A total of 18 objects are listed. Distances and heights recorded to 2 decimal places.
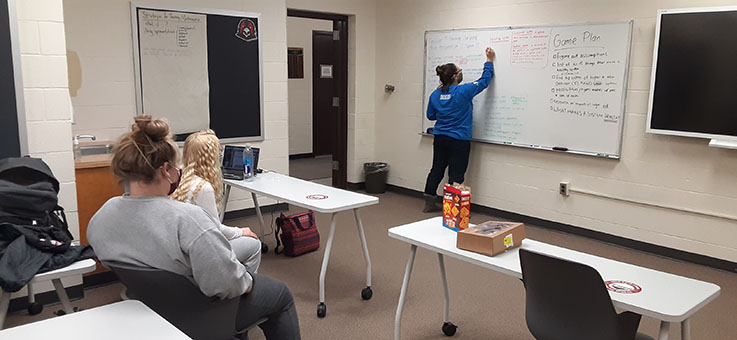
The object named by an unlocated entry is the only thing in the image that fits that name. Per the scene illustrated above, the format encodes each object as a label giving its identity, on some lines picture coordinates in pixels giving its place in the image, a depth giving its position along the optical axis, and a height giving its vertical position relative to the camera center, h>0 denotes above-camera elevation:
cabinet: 3.48 -0.64
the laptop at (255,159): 4.04 -0.51
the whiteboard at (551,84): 4.39 +0.08
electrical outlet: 4.79 -0.82
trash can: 6.46 -1.00
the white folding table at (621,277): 1.79 -0.67
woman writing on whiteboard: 5.19 -0.22
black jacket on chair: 2.14 -0.60
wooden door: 8.10 -0.02
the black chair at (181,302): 1.78 -0.72
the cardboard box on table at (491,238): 2.25 -0.60
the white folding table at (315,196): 3.17 -0.64
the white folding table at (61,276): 2.14 -0.75
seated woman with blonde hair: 2.71 -0.49
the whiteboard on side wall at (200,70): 4.55 +0.16
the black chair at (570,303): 1.84 -0.73
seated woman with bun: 1.77 -0.45
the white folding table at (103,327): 1.47 -0.66
